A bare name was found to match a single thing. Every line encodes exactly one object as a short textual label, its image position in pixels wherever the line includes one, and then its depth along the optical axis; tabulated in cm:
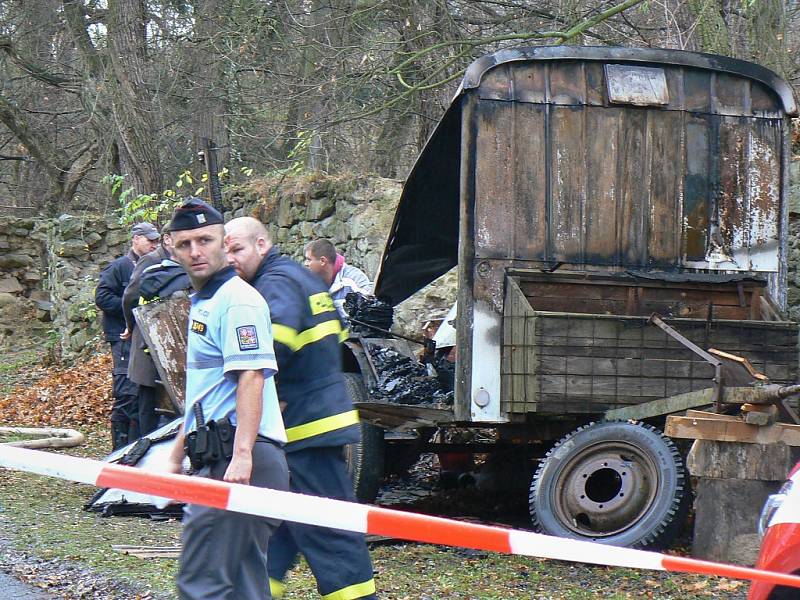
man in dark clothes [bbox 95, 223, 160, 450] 1991
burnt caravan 1354
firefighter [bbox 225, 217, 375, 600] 894
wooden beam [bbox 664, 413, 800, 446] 1243
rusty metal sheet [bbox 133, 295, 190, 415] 1706
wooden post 1250
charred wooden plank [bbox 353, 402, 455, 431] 1441
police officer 758
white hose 2141
